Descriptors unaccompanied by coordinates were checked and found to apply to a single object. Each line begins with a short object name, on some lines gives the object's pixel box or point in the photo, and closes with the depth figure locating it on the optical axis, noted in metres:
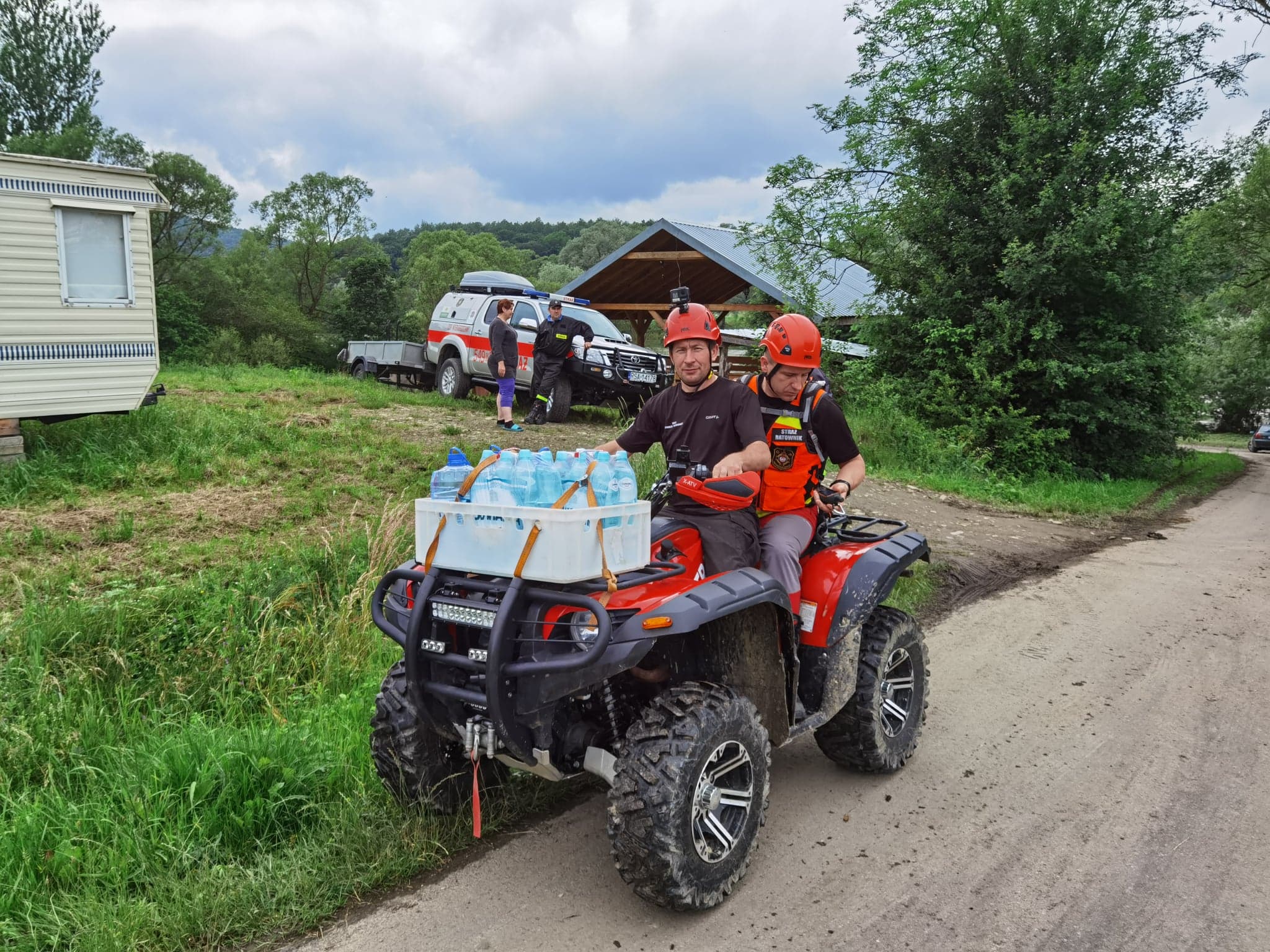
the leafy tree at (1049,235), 15.65
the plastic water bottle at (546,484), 3.25
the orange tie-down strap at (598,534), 3.06
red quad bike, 3.10
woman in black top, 14.13
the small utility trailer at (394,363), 20.45
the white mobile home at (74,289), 11.12
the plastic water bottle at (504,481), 3.28
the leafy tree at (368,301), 44.94
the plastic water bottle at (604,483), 3.30
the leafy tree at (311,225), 54.44
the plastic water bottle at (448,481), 3.46
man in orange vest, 4.46
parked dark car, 36.47
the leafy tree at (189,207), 44.41
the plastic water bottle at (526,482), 3.26
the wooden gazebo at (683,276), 20.67
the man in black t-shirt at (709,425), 3.93
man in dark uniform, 14.55
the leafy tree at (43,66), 46.53
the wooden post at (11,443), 10.13
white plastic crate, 3.04
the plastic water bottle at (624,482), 3.36
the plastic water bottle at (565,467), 3.32
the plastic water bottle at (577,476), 3.17
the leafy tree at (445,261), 62.50
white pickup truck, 15.11
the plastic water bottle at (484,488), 3.32
